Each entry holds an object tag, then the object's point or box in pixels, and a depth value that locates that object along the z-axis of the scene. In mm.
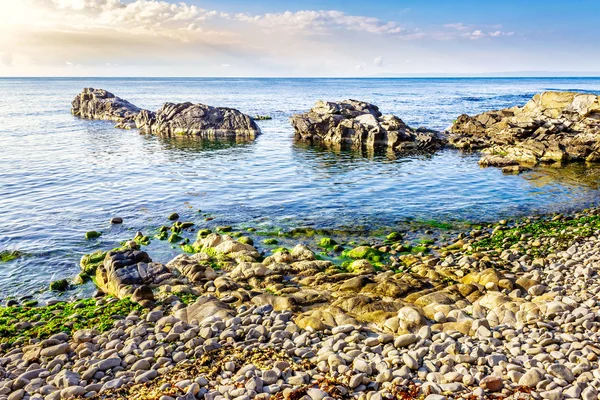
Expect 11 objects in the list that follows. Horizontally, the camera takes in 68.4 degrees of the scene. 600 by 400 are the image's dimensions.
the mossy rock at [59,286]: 15102
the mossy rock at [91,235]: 20047
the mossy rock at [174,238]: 19750
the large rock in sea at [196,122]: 58781
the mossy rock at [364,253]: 17484
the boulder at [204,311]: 11758
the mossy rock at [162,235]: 20109
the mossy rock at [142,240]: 19403
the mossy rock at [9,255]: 17656
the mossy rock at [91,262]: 16297
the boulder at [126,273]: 14312
